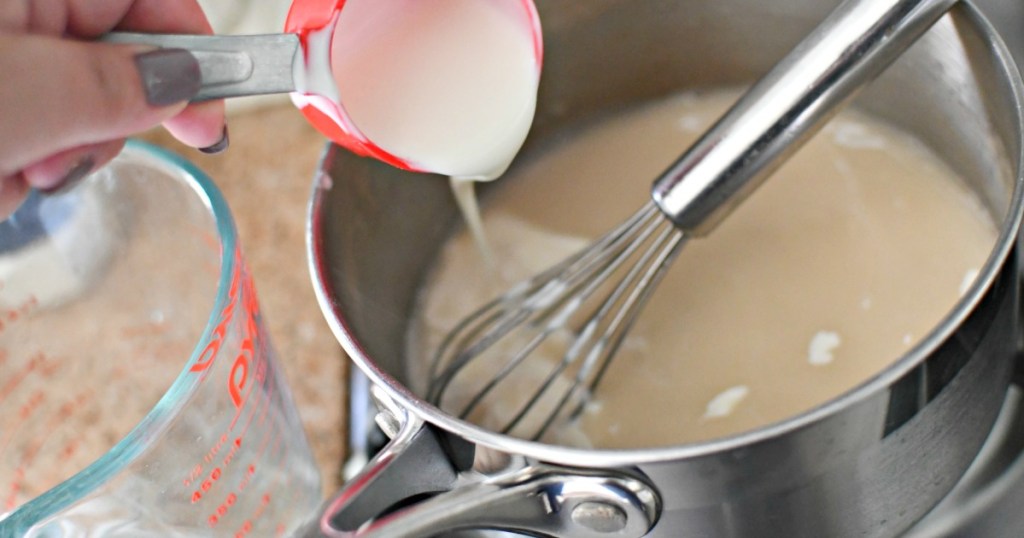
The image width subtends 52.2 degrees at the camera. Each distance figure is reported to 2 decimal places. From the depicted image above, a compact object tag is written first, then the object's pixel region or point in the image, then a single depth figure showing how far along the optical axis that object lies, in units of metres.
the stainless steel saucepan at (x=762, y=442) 0.36
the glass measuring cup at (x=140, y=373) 0.41
